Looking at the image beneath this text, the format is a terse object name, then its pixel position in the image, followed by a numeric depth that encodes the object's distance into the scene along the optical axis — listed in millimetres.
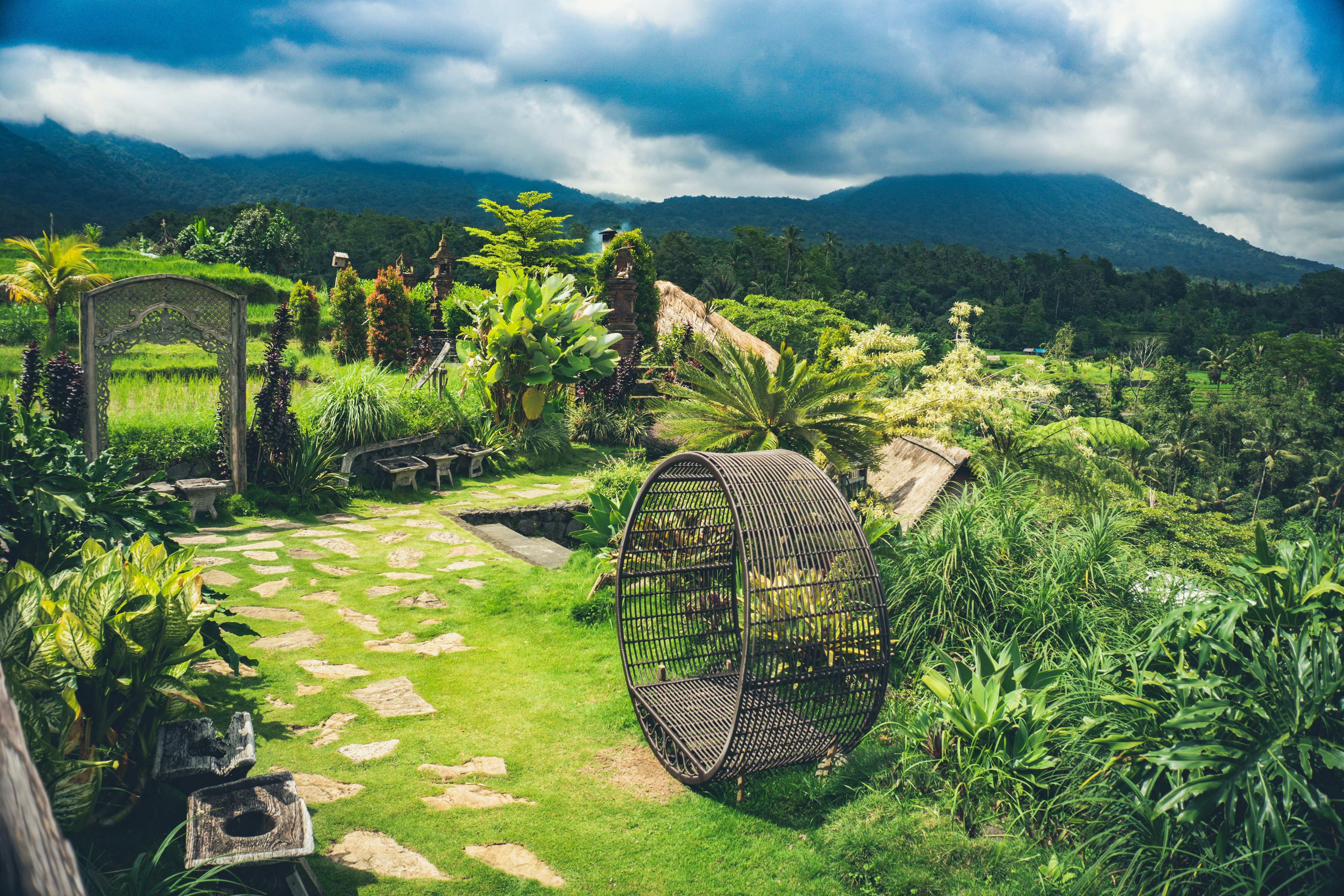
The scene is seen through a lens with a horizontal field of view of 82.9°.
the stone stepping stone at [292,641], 4578
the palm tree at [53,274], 13094
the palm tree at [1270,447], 39125
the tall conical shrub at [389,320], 14852
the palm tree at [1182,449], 40531
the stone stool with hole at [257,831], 2342
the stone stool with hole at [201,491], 7035
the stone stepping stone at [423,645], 4809
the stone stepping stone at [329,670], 4340
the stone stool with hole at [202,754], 2756
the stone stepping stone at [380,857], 2812
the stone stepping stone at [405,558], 6402
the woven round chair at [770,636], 3422
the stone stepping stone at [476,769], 3514
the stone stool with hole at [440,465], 9367
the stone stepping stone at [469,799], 3279
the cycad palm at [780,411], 6074
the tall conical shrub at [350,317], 15414
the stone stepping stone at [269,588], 5418
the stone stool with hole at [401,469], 8922
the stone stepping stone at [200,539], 6453
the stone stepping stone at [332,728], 3641
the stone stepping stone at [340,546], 6660
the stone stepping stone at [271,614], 5020
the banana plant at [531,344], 10508
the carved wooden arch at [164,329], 6797
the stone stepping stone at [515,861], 2893
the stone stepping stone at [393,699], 4031
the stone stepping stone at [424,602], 5552
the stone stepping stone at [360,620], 5086
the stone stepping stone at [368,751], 3547
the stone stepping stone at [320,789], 3178
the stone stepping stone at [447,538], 7227
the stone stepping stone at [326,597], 5461
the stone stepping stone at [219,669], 4137
